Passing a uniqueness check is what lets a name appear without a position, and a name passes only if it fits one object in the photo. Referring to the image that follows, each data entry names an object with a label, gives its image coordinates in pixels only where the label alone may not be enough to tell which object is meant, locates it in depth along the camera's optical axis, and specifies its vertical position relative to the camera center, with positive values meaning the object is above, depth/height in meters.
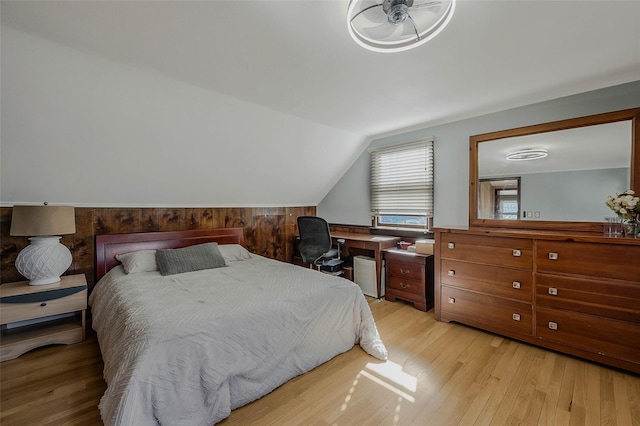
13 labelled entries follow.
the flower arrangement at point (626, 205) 2.07 +0.00
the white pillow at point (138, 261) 2.75 -0.52
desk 3.54 -0.47
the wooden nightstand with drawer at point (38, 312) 2.21 -0.83
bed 1.41 -0.77
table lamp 2.31 -0.24
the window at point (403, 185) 3.56 +0.31
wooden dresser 2.00 -0.70
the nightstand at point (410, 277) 3.21 -0.85
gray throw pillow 2.77 -0.52
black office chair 3.41 -0.43
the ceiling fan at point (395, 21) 1.35 +0.96
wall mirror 2.35 +0.32
